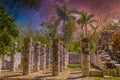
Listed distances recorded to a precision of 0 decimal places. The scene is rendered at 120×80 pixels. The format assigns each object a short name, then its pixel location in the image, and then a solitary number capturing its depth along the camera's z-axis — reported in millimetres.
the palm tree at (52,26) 16073
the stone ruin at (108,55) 6730
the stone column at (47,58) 9814
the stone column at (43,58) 8760
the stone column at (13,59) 8343
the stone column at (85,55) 6644
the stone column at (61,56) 8027
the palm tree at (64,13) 15181
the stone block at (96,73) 6472
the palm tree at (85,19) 15938
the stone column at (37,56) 8069
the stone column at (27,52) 6985
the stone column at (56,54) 6795
